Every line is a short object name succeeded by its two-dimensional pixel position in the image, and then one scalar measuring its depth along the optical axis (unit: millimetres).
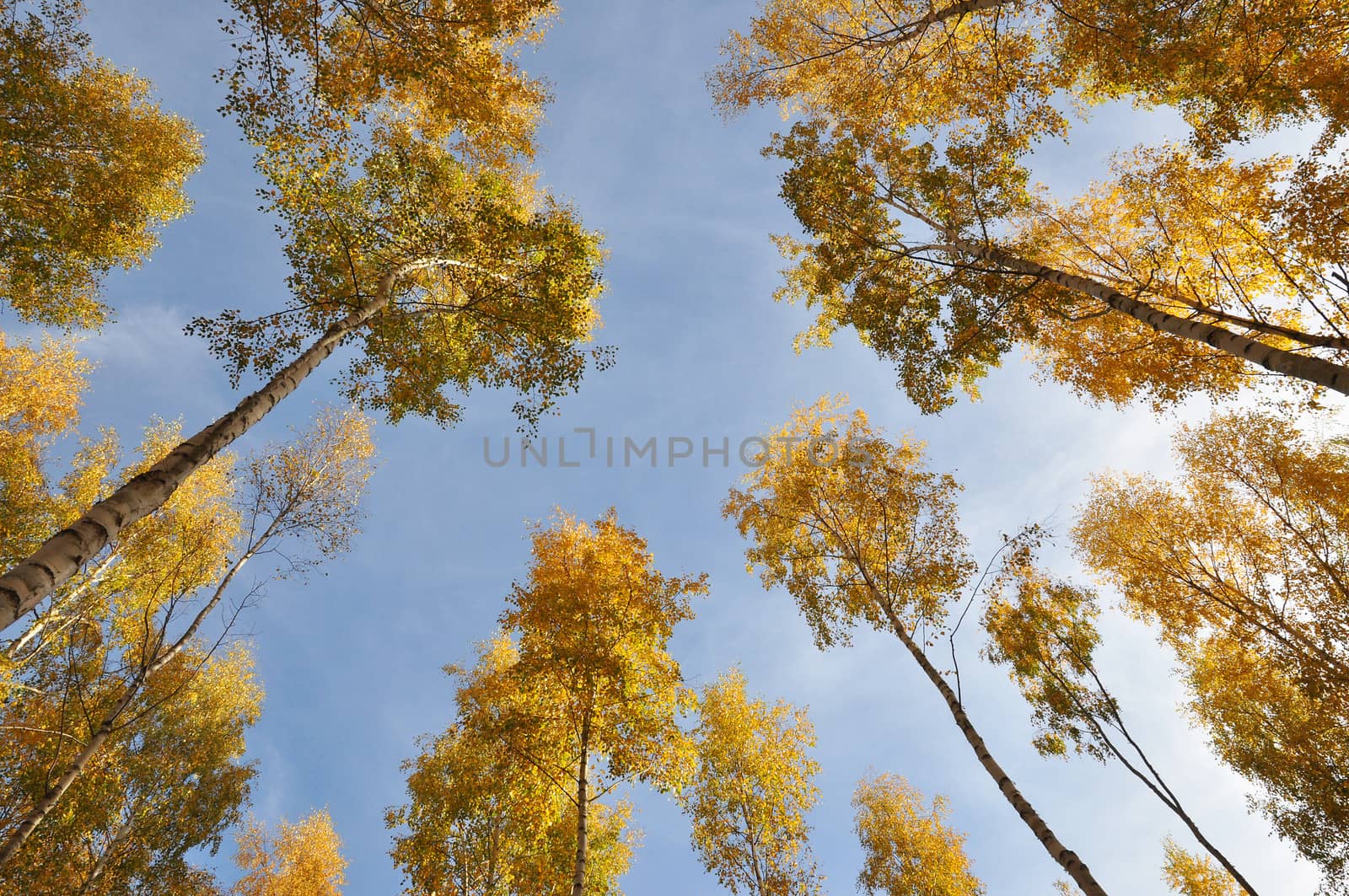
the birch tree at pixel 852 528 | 9500
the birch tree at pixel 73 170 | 8109
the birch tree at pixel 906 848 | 12374
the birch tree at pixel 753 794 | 10664
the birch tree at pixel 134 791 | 9211
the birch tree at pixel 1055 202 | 6930
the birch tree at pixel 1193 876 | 12688
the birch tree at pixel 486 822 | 8797
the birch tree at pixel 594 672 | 8023
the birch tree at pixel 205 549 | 9945
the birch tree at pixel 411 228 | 6117
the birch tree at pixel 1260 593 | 9750
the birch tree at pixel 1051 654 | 10266
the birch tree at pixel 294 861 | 13992
